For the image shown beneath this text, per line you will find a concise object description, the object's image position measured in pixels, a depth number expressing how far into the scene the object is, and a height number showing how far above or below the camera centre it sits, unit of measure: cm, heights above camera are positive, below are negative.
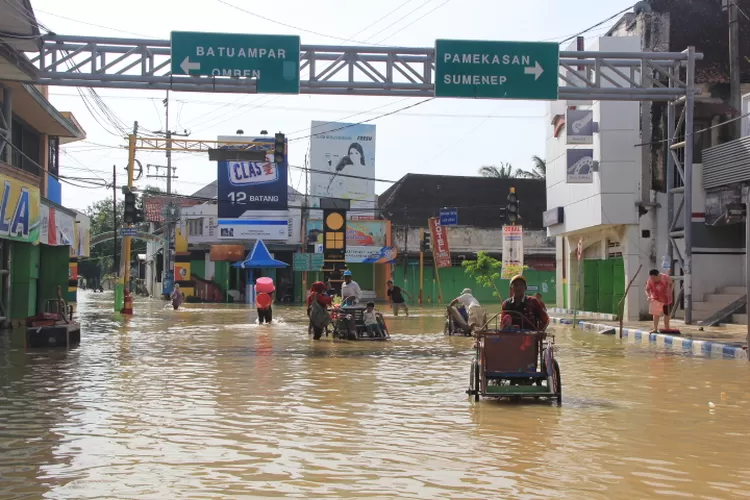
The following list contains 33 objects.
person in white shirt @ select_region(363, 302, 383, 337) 2069 -71
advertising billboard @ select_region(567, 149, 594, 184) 2808 +389
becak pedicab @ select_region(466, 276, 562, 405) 998 -77
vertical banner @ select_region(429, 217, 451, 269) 4672 +248
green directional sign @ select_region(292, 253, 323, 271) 5194 +167
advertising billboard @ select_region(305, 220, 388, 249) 5344 +343
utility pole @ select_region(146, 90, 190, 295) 5869 +428
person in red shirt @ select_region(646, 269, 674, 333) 1964 +0
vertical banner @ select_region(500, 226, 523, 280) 2959 +137
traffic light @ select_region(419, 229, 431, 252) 4972 +266
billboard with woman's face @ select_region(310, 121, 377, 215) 5719 +820
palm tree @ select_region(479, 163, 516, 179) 6806 +904
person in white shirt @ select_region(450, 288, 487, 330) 2028 -40
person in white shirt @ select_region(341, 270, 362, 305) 2178 +1
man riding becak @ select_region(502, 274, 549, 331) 1034 -21
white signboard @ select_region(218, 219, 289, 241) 5388 +367
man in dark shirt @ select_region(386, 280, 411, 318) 3241 -19
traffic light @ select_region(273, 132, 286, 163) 2680 +424
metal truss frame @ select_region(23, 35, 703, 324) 1905 +471
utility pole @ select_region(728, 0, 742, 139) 2509 +654
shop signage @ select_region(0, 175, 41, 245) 2030 +187
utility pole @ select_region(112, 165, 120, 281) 5968 +756
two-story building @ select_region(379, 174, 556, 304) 5425 +403
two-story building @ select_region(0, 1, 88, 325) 1975 +247
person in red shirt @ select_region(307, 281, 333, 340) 2012 -10
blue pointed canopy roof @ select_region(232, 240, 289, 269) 4875 +168
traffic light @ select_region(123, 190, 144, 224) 3120 +275
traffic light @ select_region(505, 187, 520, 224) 2867 +271
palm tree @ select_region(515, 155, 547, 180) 6716 +902
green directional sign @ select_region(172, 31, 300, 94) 1917 +493
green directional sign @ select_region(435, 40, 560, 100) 1961 +481
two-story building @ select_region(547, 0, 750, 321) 2544 +349
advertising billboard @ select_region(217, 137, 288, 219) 5058 +579
